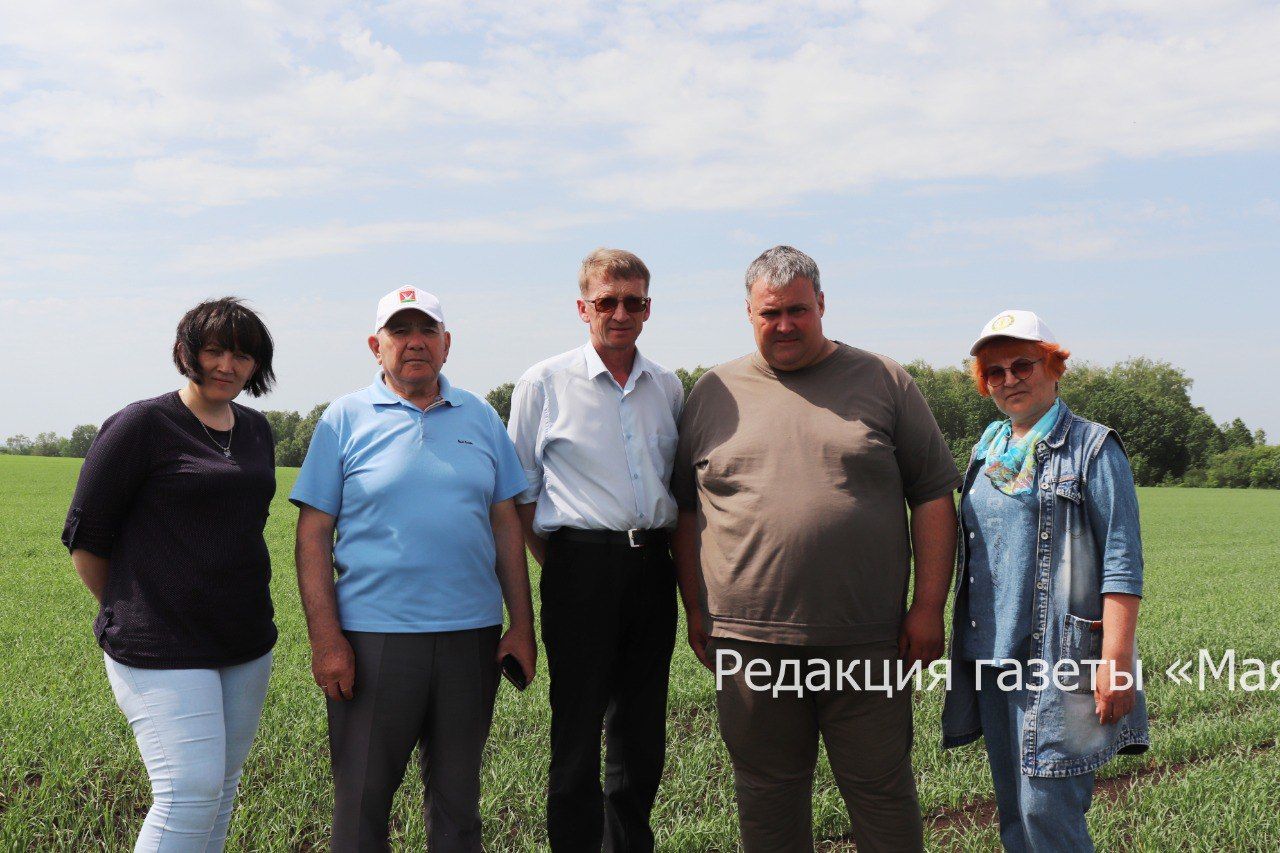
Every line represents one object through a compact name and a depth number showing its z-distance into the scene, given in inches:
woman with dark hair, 122.5
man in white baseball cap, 133.8
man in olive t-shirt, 139.5
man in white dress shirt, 152.8
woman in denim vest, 126.3
